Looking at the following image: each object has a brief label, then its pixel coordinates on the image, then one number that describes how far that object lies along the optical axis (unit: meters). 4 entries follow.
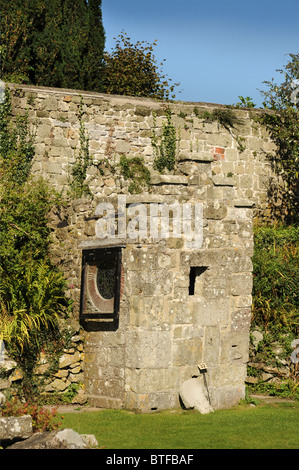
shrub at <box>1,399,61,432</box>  9.88
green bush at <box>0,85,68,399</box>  12.48
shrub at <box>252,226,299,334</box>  14.60
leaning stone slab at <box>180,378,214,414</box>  11.92
